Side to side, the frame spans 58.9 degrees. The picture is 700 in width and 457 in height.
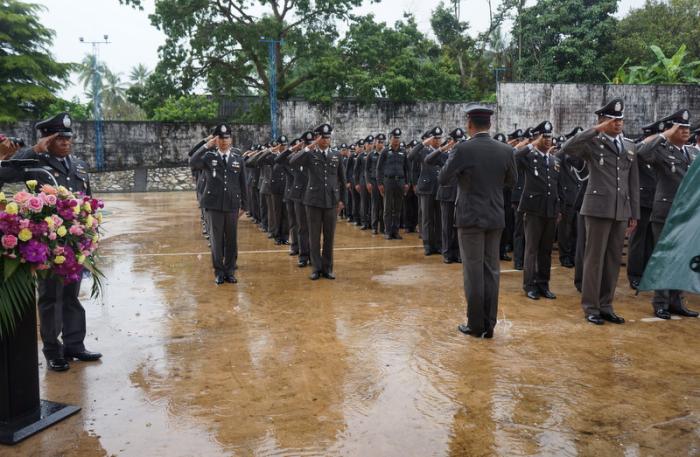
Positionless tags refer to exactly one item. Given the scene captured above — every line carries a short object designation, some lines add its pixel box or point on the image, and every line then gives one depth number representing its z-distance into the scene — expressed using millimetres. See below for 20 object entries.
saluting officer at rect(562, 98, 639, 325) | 4855
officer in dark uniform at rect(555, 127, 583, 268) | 7512
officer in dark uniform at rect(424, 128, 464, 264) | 7805
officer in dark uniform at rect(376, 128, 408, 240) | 9953
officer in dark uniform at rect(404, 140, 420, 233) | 11112
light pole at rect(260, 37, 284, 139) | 21562
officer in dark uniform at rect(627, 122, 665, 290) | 6055
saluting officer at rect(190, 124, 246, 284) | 6605
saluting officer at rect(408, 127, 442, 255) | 8555
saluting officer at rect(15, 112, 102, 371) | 3965
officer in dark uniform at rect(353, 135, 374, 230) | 11617
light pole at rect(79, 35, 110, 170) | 24078
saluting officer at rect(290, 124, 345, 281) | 6871
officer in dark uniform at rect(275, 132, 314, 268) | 7367
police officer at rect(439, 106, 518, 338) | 4547
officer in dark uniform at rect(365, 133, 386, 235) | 11000
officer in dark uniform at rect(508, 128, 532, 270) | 7113
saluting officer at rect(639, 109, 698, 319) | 5293
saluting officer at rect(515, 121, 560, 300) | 5820
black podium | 3000
